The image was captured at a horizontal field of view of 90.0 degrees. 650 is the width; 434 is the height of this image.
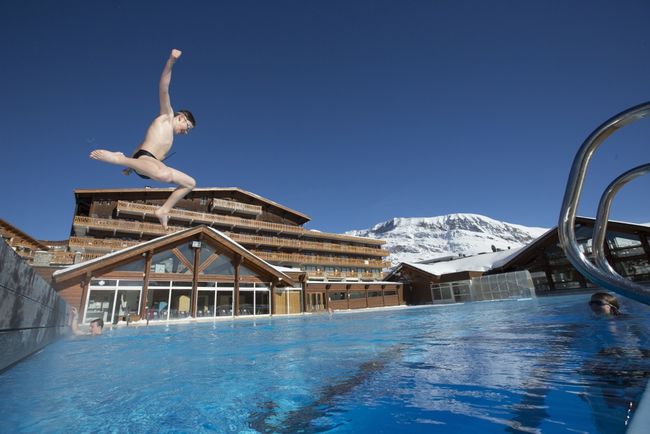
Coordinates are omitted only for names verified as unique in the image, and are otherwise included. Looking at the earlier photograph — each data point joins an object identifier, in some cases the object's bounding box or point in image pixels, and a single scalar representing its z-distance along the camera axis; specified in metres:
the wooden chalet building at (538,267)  22.94
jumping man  3.14
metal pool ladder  1.48
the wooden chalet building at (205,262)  16.25
